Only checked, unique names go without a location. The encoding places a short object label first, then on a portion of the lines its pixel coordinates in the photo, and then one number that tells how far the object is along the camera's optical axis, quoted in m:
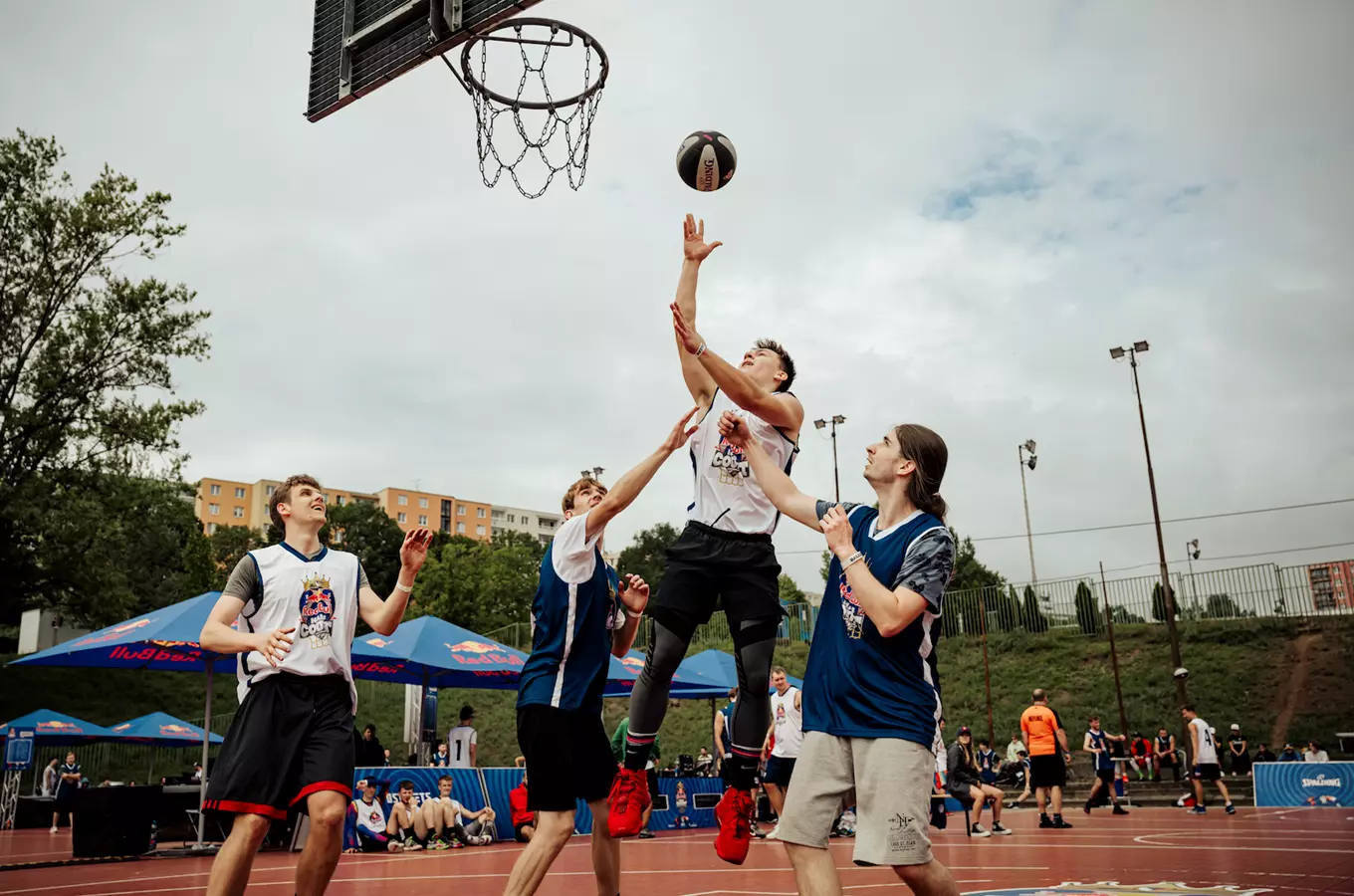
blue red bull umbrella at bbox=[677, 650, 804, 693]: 18.36
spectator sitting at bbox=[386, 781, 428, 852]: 12.69
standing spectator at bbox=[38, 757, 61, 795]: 23.56
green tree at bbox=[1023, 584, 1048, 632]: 36.78
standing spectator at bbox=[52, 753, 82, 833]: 19.60
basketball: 6.09
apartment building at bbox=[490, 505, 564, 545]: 122.25
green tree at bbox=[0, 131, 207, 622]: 26.34
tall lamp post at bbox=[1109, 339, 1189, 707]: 29.70
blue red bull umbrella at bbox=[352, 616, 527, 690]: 14.30
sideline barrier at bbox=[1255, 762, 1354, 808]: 17.27
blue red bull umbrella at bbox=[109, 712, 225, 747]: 22.53
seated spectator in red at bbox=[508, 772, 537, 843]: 12.35
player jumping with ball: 5.10
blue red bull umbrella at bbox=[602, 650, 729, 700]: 16.11
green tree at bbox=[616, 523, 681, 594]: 74.31
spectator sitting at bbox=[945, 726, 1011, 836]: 13.55
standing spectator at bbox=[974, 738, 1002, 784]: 22.20
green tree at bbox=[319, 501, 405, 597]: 70.88
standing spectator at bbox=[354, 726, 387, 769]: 15.00
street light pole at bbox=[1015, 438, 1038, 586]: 51.47
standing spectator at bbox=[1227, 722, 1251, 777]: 24.11
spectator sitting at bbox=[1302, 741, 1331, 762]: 23.05
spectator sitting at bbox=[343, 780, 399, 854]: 12.43
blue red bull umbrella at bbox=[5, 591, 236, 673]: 11.62
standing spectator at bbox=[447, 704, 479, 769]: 16.81
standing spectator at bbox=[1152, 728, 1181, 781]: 25.50
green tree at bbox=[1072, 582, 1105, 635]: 36.00
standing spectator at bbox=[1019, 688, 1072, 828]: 14.70
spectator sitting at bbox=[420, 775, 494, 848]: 12.86
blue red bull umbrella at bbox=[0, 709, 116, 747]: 21.74
